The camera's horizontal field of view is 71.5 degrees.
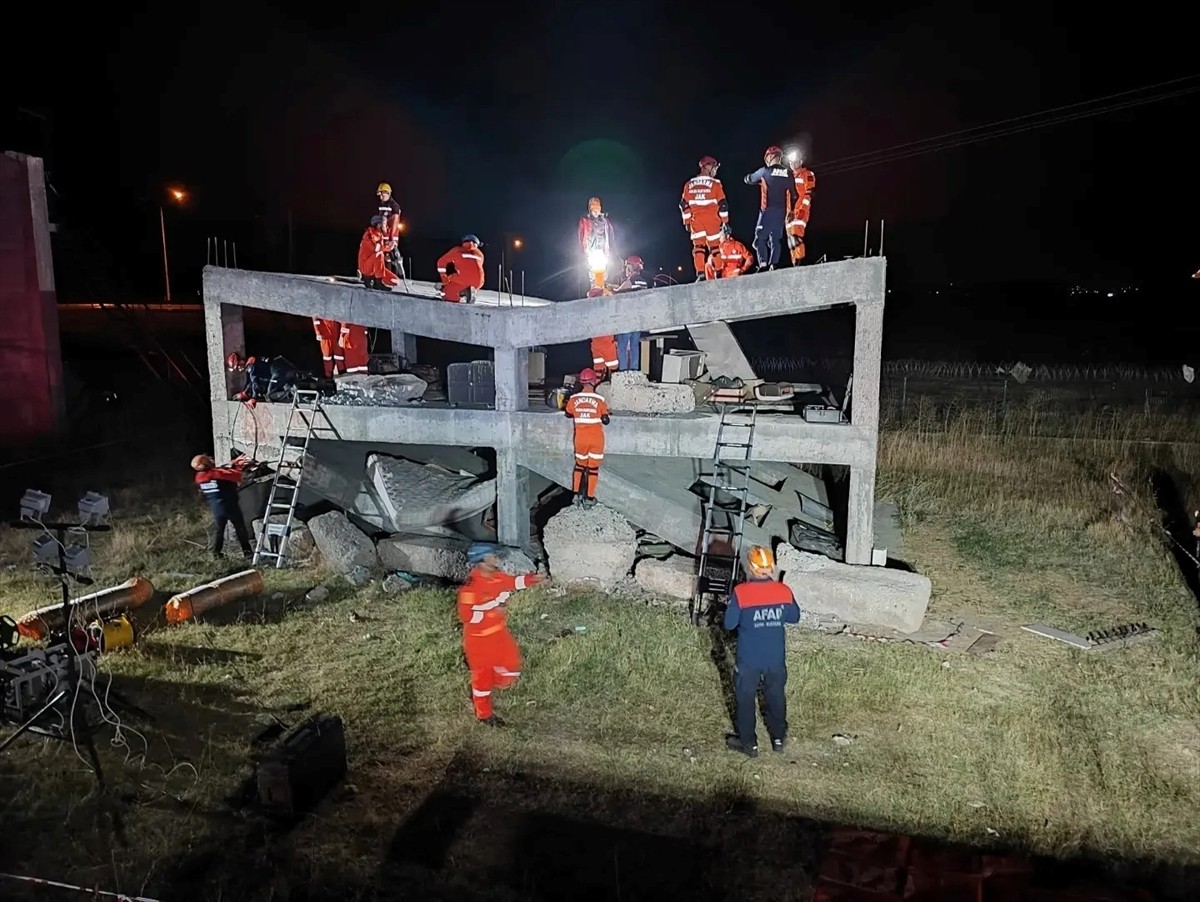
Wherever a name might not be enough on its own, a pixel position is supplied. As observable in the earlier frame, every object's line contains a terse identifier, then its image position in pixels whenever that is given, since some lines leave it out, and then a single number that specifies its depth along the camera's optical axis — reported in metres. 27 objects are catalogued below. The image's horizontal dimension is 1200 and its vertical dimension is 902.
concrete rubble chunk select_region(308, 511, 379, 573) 10.95
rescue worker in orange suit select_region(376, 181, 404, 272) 13.36
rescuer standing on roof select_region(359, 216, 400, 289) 13.12
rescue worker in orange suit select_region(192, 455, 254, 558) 11.38
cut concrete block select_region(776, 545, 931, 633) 9.06
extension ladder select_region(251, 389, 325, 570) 11.27
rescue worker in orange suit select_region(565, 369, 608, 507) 10.77
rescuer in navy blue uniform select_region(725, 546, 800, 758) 6.43
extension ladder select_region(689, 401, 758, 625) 9.70
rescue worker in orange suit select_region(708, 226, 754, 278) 11.30
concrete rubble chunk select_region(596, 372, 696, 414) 11.55
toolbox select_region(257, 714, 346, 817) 5.73
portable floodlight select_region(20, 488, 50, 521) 6.31
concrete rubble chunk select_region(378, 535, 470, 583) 10.81
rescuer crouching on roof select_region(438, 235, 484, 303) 12.47
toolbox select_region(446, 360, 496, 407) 12.15
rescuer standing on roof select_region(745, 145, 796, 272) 11.43
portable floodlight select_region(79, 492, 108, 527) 6.64
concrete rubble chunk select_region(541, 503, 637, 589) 10.33
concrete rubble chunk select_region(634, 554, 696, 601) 9.95
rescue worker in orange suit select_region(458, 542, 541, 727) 6.83
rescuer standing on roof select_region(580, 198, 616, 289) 13.02
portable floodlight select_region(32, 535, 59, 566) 6.31
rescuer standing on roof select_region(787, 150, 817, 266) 11.41
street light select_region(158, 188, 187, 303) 43.91
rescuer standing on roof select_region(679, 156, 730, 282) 11.37
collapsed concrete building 10.11
